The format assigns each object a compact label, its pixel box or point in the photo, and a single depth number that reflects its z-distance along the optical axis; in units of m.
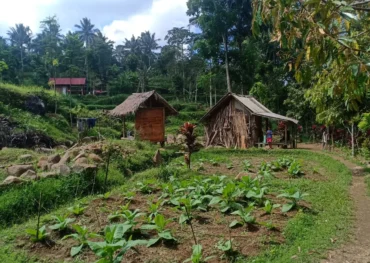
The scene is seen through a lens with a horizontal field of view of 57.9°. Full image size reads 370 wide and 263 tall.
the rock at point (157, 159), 14.35
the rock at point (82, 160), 10.50
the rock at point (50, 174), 9.41
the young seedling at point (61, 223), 5.48
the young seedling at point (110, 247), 3.85
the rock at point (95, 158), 11.48
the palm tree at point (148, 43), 60.94
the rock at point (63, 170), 9.69
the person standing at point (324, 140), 19.48
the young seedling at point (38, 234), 5.23
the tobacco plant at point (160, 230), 4.70
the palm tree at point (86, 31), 65.69
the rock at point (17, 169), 9.74
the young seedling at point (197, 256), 4.01
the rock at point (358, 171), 11.41
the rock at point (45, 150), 15.78
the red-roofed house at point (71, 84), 46.16
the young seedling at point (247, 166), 11.74
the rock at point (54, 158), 11.10
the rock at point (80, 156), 11.02
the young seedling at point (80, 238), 4.58
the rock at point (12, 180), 8.55
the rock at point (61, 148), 16.23
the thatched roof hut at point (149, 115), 19.58
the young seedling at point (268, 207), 5.91
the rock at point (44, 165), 10.49
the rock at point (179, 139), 24.34
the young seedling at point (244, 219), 5.31
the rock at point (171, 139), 24.08
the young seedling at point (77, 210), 6.44
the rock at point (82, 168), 9.86
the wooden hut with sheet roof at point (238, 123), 20.84
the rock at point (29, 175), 9.03
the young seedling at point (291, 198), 6.01
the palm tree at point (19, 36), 57.81
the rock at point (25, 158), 11.70
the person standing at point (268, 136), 20.77
